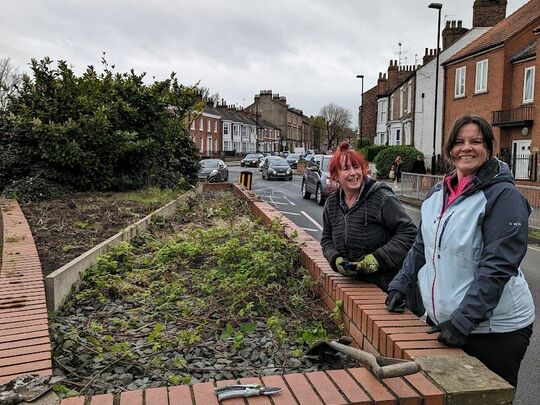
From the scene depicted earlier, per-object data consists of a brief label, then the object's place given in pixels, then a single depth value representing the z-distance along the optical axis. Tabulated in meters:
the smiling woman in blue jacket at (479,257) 1.97
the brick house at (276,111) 108.25
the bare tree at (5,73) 52.26
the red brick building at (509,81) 24.03
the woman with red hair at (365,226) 3.01
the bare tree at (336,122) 117.19
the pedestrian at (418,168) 21.20
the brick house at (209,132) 67.38
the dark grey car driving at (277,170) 32.59
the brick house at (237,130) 79.50
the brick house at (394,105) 42.75
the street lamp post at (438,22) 22.59
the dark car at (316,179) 17.52
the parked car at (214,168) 27.06
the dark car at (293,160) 50.47
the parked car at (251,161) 54.72
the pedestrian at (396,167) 23.75
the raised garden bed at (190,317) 2.65
